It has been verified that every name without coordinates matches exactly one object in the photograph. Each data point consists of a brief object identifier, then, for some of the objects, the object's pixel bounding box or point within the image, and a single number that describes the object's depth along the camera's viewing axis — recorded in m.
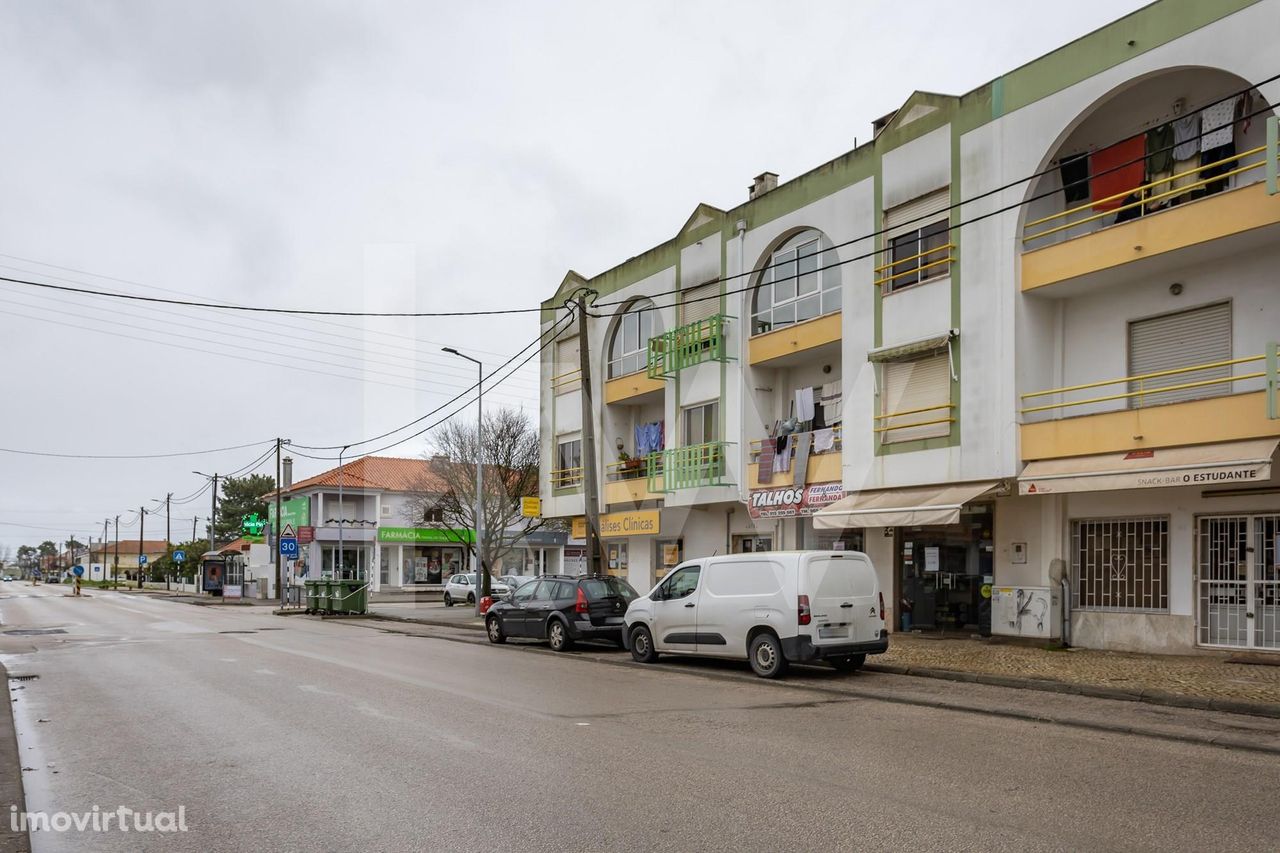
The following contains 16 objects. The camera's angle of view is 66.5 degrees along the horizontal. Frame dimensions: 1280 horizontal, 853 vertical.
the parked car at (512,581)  40.06
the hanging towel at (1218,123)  15.57
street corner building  59.75
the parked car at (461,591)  42.47
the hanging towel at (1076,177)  17.94
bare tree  45.56
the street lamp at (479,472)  30.02
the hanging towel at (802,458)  22.23
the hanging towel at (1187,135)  16.06
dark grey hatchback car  19.00
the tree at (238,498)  91.88
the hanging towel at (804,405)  23.28
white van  13.66
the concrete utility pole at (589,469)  22.00
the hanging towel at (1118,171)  17.06
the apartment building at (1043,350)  15.04
